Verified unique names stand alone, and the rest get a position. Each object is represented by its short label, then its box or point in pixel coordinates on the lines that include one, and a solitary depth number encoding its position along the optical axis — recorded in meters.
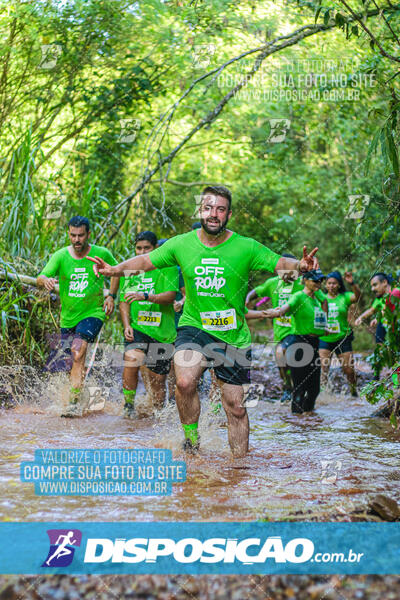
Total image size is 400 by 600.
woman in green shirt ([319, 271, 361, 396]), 10.02
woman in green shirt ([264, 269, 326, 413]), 8.14
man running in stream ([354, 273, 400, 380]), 10.22
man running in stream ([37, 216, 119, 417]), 7.28
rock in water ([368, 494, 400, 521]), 3.65
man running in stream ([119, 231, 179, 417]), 7.46
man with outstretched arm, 5.12
